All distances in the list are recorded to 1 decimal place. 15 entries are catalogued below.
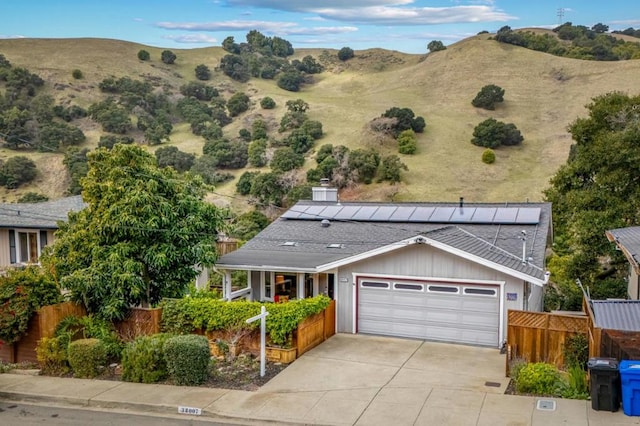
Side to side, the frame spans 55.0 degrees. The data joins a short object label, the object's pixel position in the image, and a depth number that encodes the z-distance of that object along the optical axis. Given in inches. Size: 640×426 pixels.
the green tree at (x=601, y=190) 940.0
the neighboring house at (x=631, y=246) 593.0
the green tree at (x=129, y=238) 649.6
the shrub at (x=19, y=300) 620.1
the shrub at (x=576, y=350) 529.0
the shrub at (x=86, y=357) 580.1
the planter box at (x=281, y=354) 609.6
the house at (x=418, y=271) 667.4
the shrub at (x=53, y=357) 602.2
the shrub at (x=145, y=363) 562.3
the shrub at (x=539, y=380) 492.7
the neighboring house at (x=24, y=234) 1004.6
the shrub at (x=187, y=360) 544.7
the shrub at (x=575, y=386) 478.3
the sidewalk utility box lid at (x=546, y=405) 459.2
